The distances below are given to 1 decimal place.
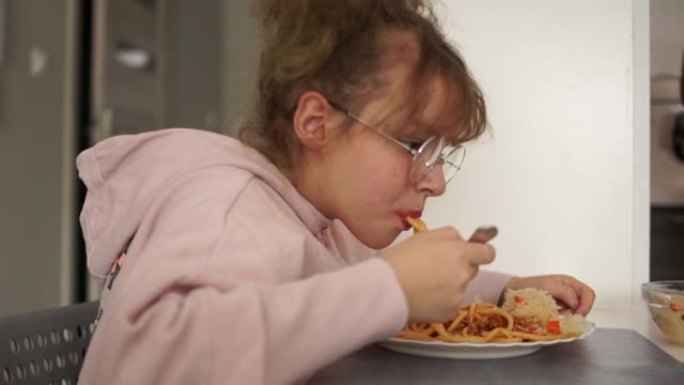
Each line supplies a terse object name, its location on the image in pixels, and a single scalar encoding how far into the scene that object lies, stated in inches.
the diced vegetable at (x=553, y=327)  28.0
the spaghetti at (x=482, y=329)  26.9
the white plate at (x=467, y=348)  25.4
